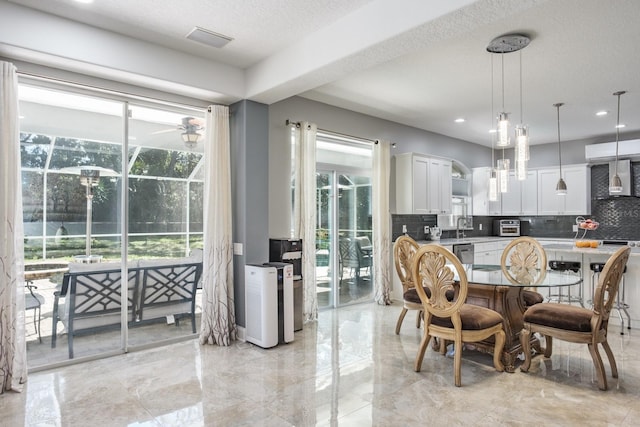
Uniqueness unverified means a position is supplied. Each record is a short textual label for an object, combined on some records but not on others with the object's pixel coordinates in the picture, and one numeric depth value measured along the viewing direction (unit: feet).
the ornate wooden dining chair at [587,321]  9.91
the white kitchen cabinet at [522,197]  26.02
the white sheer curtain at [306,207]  16.19
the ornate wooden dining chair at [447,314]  10.25
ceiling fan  14.03
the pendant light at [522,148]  11.34
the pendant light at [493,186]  13.29
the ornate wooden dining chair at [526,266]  11.86
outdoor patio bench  11.76
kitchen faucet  25.22
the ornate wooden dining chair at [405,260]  14.21
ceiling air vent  10.94
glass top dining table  10.89
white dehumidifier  12.96
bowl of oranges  16.90
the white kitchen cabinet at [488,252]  22.53
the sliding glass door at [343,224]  18.60
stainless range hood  23.02
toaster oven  27.75
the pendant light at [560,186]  17.39
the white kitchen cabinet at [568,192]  24.30
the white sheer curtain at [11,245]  9.98
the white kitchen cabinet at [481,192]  26.07
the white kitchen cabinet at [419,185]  20.62
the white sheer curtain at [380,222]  19.49
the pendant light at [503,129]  10.71
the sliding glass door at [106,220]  11.17
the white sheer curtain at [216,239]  13.67
